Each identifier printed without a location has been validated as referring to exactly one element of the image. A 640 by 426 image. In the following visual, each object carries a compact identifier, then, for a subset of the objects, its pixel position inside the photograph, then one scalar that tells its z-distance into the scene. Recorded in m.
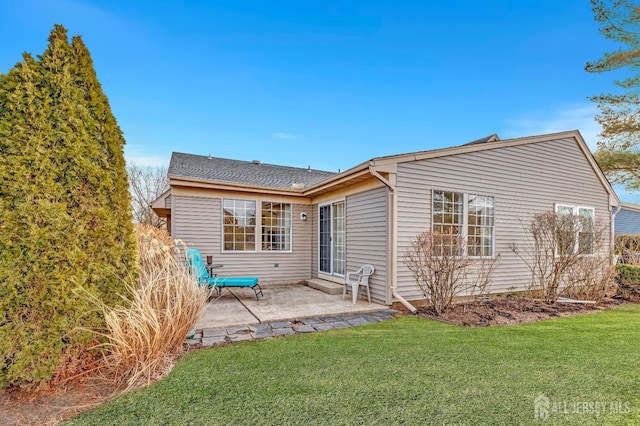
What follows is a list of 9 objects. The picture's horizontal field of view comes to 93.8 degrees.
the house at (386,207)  6.18
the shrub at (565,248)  6.52
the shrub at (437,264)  5.55
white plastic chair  6.24
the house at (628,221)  18.67
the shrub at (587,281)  7.00
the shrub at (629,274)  8.25
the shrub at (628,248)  9.77
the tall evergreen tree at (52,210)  2.54
